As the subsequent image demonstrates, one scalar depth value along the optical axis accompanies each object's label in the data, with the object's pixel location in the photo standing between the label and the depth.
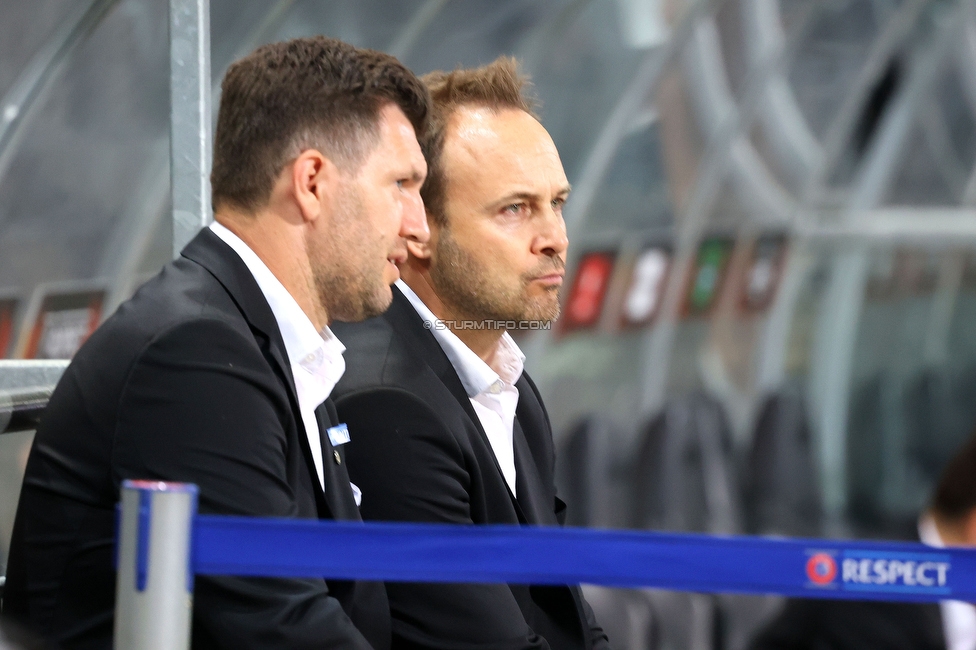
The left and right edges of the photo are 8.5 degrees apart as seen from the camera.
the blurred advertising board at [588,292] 12.93
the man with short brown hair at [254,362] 5.18
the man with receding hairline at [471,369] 5.45
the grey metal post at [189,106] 5.63
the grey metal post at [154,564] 5.08
